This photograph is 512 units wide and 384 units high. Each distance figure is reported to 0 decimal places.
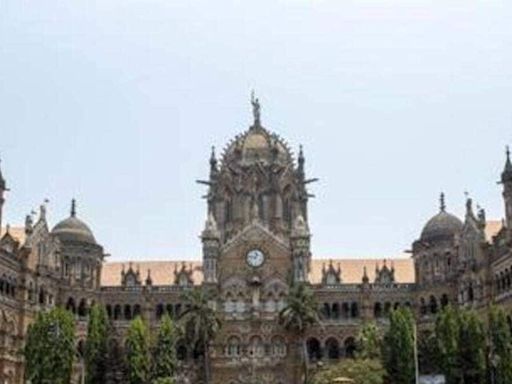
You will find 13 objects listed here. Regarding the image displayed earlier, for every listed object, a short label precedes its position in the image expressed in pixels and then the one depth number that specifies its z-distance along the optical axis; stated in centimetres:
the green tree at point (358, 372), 8588
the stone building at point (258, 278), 10350
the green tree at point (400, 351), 8600
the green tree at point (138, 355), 8950
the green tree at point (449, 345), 8219
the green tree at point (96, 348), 8850
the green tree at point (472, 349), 8175
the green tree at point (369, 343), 9456
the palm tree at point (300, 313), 9544
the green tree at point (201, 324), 9638
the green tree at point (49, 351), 8425
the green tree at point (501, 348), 7912
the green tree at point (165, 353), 9188
